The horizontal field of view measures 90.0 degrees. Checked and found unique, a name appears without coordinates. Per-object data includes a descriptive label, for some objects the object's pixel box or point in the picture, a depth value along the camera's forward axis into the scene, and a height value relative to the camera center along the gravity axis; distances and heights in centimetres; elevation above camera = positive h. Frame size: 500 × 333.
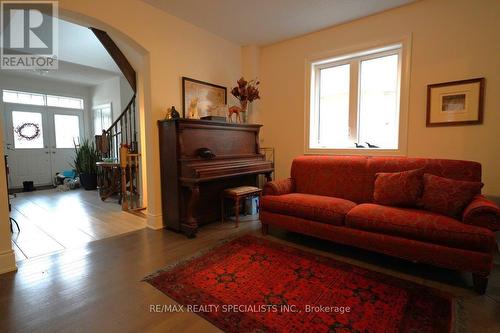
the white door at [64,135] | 668 +35
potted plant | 605 -45
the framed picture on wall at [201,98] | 333 +71
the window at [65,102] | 663 +127
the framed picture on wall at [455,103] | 262 +48
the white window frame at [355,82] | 304 +89
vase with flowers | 382 +82
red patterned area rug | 150 -105
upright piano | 291 -23
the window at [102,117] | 675 +85
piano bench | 322 -60
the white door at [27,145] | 598 +8
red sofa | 181 -60
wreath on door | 613 +43
